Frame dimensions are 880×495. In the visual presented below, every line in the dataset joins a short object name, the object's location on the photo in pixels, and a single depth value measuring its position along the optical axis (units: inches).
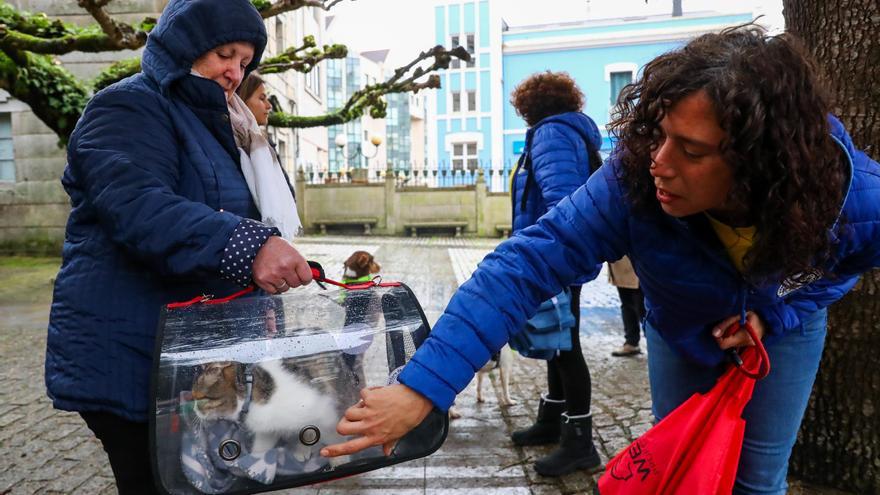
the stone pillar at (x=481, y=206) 922.7
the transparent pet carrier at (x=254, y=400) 57.3
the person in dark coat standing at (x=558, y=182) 128.6
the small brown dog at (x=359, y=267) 190.9
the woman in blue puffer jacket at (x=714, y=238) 54.2
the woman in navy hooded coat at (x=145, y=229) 61.6
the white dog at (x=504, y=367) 174.4
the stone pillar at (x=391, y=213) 938.1
